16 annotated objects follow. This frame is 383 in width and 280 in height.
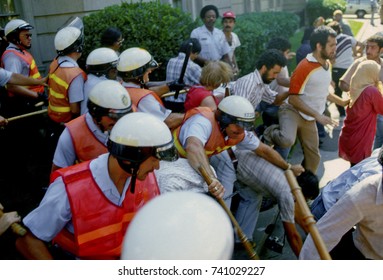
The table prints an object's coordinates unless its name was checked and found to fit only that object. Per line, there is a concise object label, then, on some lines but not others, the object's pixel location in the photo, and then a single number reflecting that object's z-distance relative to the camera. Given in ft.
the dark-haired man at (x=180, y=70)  17.80
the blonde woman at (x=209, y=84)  14.58
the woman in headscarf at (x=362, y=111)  15.30
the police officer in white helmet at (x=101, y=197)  7.47
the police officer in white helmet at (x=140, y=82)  12.66
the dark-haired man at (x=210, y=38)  24.18
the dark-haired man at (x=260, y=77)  15.96
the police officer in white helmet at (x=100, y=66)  13.48
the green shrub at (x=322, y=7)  63.82
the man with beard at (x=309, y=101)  16.28
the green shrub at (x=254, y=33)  30.76
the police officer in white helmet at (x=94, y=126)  10.06
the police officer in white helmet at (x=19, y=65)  16.90
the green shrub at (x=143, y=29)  22.29
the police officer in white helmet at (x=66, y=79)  14.08
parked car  84.30
